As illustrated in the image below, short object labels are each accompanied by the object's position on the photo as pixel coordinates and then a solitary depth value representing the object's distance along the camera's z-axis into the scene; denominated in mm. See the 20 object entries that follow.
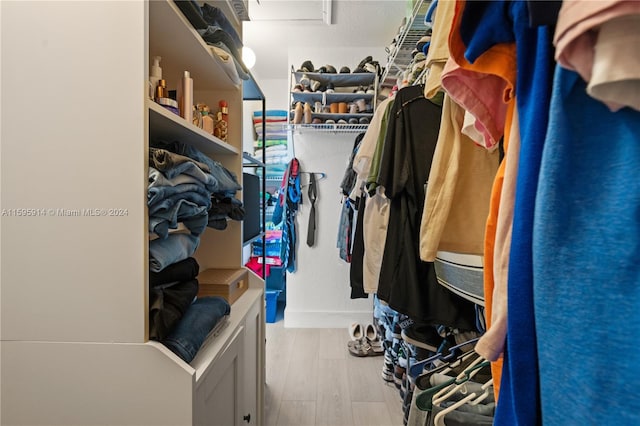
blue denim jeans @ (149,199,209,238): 708
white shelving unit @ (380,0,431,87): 1580
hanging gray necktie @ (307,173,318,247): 2939
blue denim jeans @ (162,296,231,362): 739
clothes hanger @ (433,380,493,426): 749
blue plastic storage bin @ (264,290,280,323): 3131
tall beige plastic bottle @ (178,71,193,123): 964
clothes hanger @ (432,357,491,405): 804
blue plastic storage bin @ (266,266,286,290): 3449
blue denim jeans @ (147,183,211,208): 681
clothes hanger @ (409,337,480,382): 1071
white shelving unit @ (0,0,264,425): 652
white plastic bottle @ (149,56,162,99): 803
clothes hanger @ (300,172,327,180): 2963
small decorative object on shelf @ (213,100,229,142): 1324
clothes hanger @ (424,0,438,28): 779
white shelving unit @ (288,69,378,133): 2664
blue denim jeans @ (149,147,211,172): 729
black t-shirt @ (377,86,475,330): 1116
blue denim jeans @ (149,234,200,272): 721
